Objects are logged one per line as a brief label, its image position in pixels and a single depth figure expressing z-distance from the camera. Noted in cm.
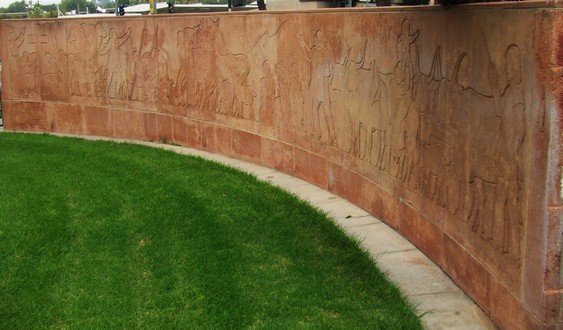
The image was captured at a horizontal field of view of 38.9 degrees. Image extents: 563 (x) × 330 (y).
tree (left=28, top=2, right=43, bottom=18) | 7179
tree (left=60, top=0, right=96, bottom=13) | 15196
